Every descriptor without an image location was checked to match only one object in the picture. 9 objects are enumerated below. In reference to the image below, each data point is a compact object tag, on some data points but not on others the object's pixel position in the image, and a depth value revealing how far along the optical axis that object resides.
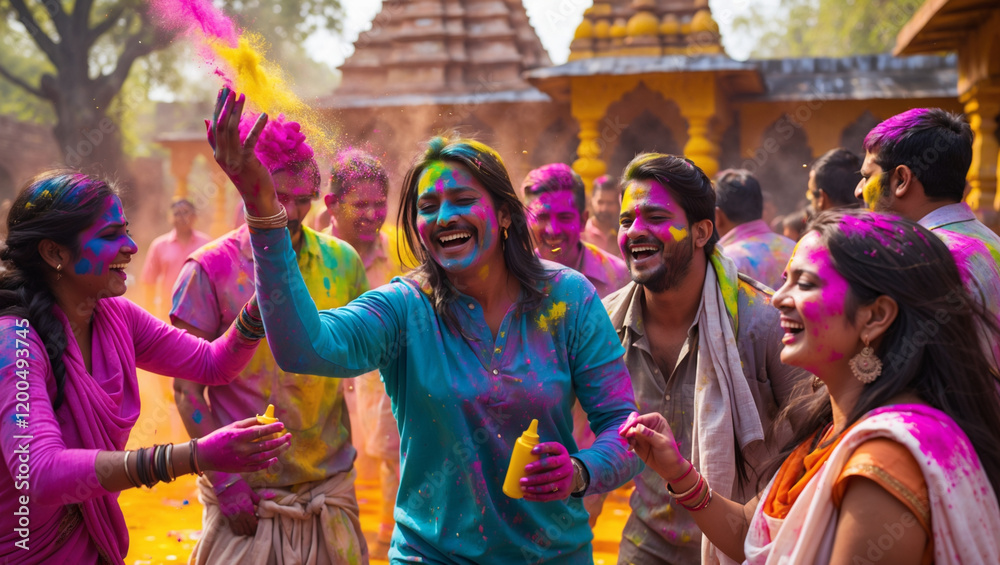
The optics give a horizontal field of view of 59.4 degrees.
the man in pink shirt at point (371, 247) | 5.38
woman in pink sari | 2.42
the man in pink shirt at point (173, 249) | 9.87
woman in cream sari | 1.94
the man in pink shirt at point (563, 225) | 5.45
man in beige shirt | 3.45
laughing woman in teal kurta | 2.52
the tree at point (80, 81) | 20.58
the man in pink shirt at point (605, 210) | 8.23
